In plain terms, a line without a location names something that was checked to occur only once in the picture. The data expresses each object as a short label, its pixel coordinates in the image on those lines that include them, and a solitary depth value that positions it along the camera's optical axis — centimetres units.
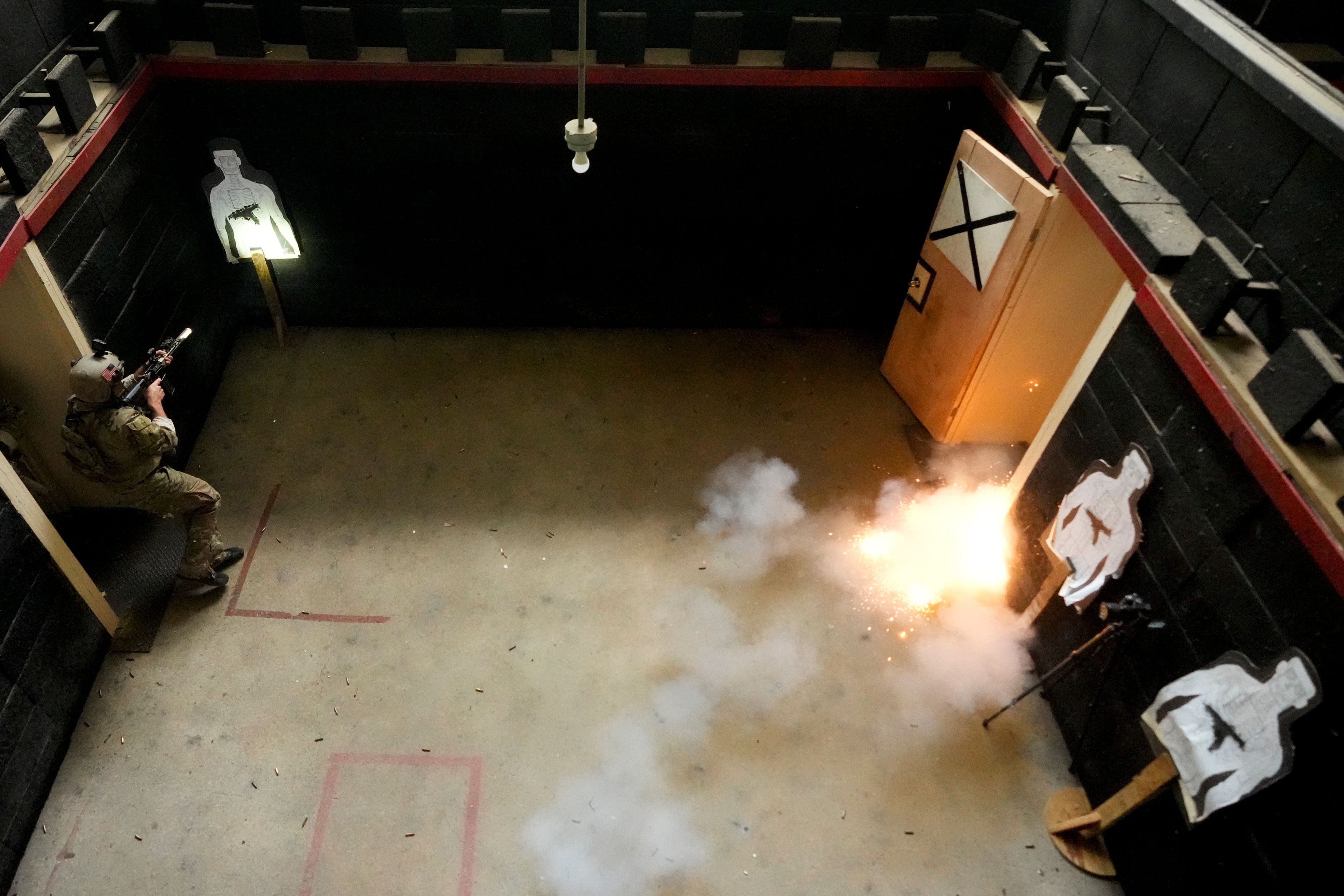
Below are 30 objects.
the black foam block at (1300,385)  313
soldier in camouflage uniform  451
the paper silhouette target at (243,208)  600
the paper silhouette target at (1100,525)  426
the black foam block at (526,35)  541
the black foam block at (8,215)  414
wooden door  534
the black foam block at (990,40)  560
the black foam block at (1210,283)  359
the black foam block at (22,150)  425
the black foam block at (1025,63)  529
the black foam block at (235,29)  534
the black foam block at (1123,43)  450
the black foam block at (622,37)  548
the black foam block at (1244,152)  366
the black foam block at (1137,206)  405
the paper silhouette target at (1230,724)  325
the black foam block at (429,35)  539
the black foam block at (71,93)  461
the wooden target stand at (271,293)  640
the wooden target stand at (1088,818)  412
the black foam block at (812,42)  555
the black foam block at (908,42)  564
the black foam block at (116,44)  508
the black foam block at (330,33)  536
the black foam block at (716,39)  552
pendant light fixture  395
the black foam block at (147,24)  536
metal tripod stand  409
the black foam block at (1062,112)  481
